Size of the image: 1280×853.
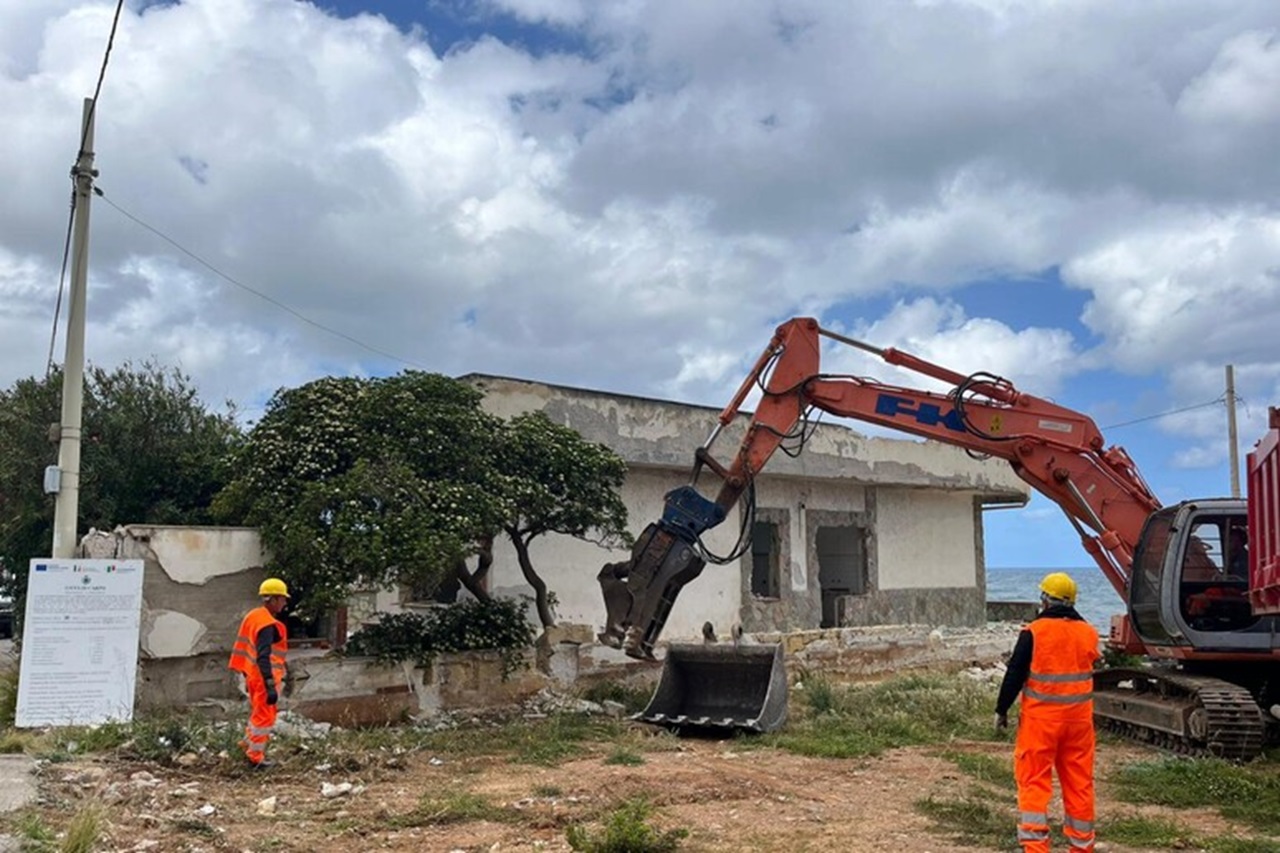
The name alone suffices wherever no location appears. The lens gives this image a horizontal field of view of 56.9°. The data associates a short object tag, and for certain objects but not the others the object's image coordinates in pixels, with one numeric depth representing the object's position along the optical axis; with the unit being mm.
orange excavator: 10914
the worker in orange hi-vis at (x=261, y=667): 9500
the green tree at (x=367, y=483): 11531
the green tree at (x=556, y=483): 13219
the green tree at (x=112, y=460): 14586
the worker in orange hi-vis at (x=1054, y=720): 6598
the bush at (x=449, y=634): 12391
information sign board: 10789
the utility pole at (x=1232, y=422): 25219
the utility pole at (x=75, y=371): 11711
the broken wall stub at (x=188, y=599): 11547
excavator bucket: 12242
